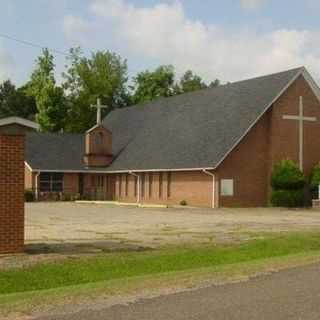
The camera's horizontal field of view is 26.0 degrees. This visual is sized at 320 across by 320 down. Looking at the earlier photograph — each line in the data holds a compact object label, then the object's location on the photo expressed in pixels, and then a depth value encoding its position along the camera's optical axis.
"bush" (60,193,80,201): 54.38
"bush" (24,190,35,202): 51.80
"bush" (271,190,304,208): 42.38
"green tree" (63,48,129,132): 78.25
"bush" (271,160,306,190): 42.62
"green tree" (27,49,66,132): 72.69
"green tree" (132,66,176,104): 81.19
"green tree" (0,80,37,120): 97.50
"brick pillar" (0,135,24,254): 15.14
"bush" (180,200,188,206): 44.91
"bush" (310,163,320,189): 43.72
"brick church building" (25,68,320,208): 43.22
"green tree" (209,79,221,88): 106.09
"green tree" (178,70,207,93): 86.88
